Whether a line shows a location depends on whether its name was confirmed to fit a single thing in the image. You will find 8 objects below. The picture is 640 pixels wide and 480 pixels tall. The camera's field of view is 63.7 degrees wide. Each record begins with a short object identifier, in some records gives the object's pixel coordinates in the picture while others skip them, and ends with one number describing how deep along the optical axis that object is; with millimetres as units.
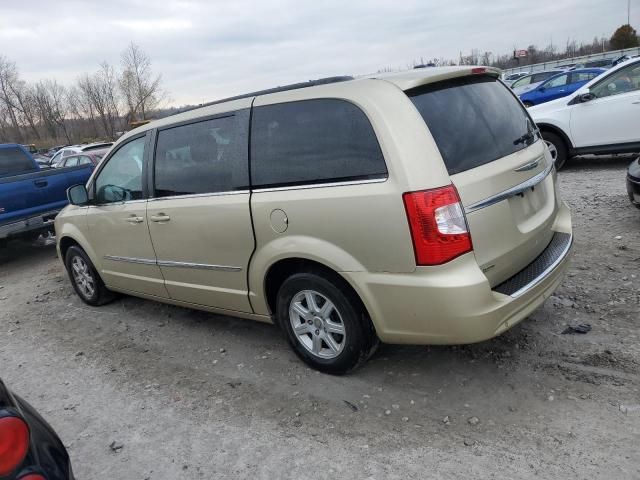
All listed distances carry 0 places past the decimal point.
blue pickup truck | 7551
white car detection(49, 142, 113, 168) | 18681
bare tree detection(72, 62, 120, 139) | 55625
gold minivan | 2746
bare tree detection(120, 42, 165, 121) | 49069
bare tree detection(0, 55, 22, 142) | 60875
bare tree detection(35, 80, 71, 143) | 62250
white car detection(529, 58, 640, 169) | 7734
